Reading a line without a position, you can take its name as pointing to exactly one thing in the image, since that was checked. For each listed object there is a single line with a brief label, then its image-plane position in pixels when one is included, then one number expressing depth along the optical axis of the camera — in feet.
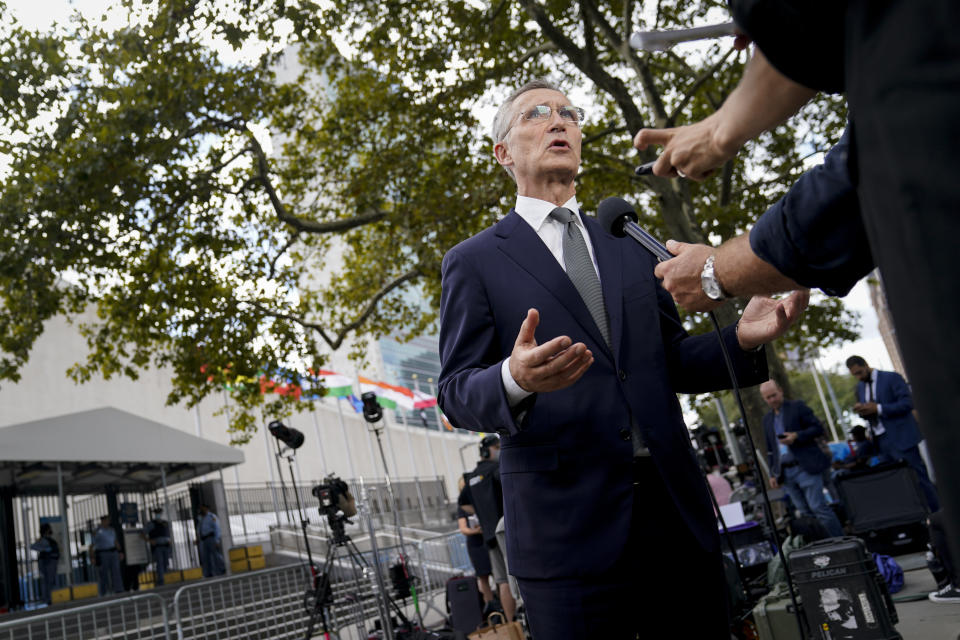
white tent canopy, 52.08
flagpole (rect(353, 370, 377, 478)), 126.25
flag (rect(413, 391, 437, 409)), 103.14
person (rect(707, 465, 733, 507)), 34.87
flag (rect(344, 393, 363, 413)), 103.14
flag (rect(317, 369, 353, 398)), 90.68
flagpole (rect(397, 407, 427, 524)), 96.75
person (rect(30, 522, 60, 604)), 56.95
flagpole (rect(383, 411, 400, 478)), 128.07
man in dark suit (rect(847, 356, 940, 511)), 28.78
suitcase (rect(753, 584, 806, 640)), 17.38
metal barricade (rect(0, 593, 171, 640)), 27.17
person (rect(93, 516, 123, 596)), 58.29
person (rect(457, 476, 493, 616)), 33.99
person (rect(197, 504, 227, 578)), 61.87
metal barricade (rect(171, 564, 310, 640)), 33.73
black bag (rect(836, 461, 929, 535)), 28.02
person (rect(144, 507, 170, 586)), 63.26
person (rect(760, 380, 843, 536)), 28.94
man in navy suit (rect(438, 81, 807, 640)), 6.23
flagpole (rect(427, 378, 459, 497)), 148.77
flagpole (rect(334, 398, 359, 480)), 113.29
